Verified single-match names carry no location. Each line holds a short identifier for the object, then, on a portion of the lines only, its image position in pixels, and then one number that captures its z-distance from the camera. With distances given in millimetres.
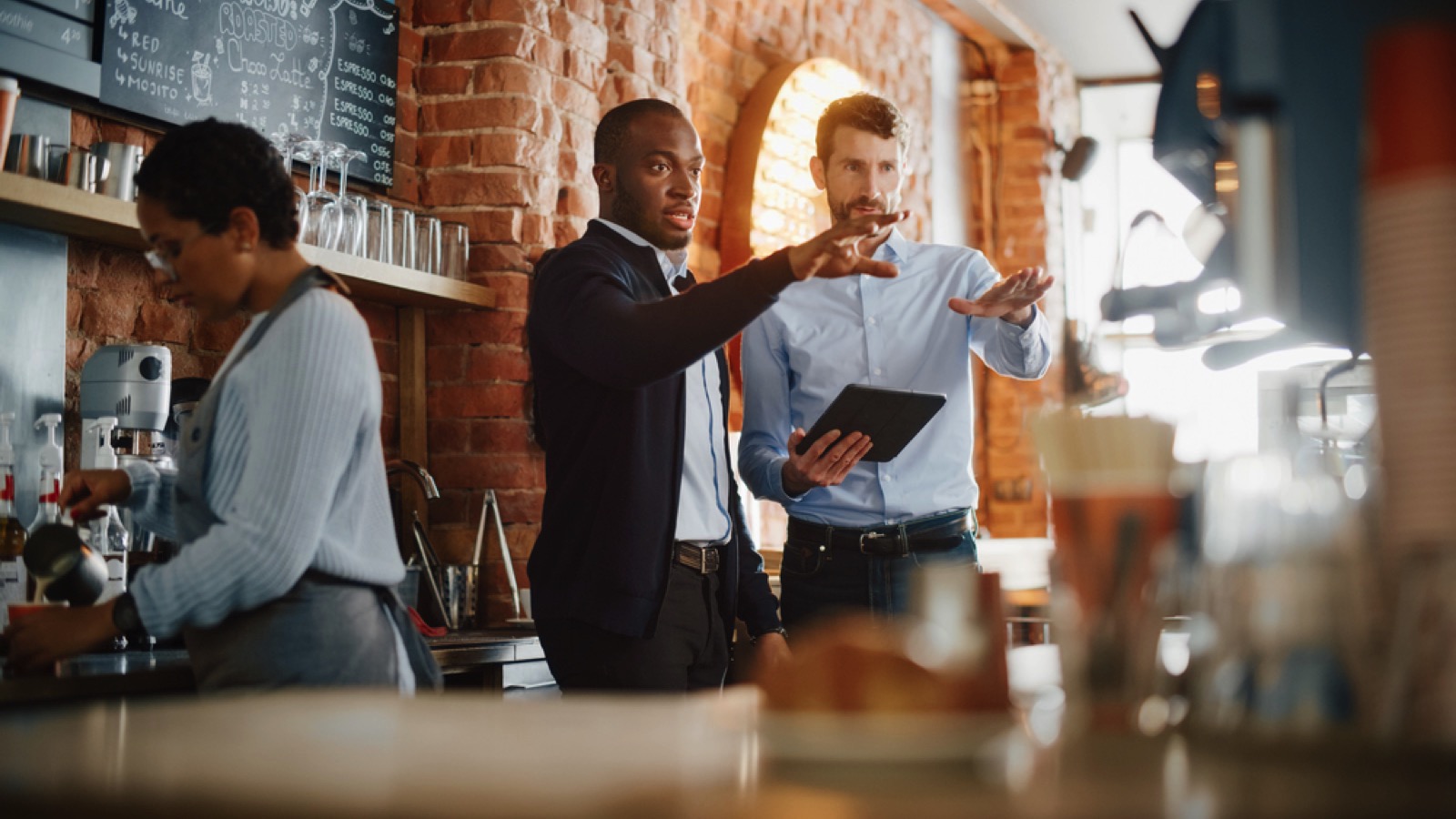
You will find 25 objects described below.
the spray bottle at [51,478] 2246
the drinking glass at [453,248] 3113
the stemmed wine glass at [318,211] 2713
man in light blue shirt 2396
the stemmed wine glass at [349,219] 2777
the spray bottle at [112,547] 2227
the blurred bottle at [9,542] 2135
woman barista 1502
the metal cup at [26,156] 2260
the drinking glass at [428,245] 3051
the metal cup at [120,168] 2361
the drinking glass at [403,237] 2990
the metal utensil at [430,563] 2996
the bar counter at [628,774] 677
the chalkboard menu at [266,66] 2600
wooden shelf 2213
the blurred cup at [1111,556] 923
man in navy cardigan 2041
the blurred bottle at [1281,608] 837
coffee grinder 2404
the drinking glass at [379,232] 2891
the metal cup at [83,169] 2322
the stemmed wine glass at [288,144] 2717
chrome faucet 2906
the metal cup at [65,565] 1803
